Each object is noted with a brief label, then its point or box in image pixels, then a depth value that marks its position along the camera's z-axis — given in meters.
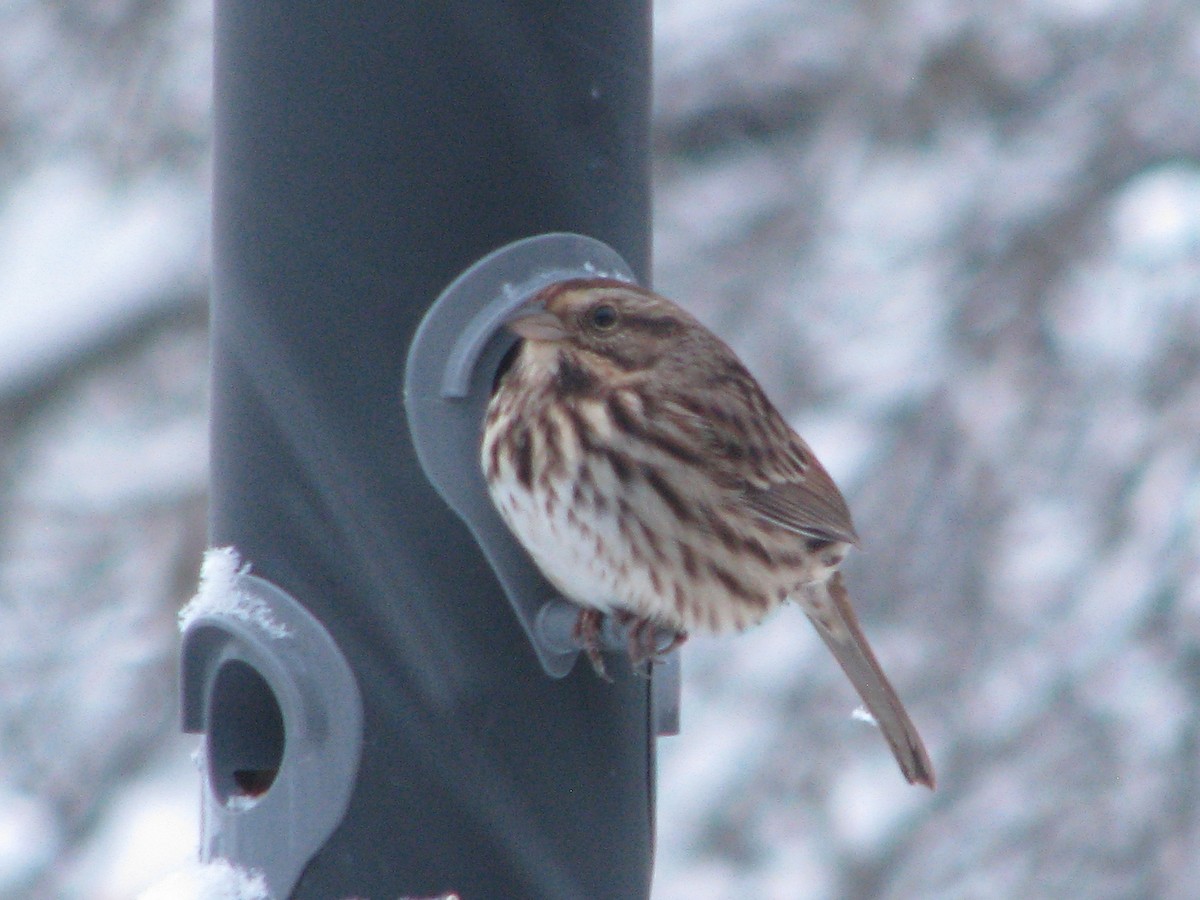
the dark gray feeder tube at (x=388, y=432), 6.41
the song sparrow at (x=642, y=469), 6.51
